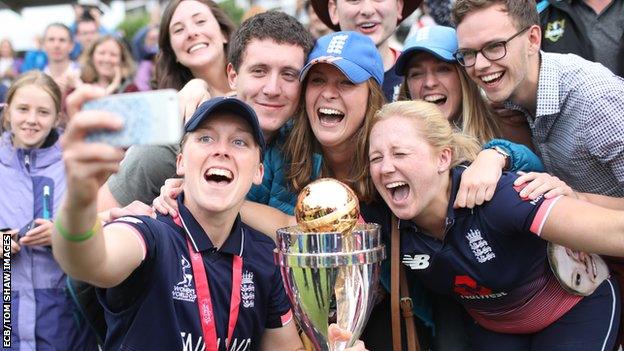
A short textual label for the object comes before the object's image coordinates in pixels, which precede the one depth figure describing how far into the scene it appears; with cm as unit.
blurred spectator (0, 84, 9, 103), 700
